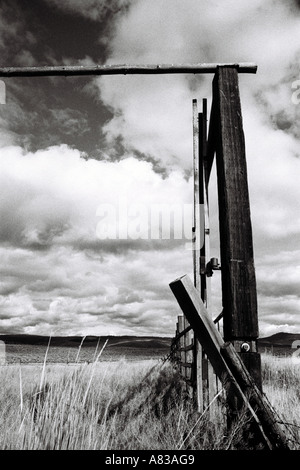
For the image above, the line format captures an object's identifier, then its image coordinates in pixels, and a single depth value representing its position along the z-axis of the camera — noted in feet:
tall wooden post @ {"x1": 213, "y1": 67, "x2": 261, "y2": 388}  8.30
